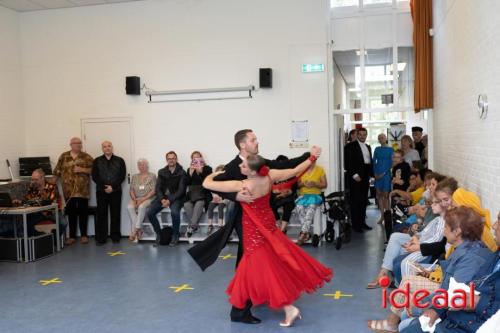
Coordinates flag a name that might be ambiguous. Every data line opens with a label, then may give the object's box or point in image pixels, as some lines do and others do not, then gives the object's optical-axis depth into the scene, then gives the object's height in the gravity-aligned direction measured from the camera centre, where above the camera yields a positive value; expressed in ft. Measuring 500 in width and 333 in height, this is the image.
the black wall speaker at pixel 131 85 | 28.55 +3.40
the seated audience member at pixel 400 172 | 24.73 -1.63
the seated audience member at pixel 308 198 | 24.91 -2.75
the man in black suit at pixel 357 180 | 28.63 -2.26
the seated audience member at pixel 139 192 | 27.78 -2.51
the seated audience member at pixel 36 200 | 25.13 -2.55
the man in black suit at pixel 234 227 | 14.65 -2.52
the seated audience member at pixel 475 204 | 11.85 -1.66
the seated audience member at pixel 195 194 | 26.72 -2.58
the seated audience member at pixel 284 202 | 25.30 -2.97
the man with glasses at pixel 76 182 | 28.50 -1.93
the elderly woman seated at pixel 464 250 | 9.10 -2.10
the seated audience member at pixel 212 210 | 26.55 -3.44
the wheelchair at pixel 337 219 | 24.52 -3.84
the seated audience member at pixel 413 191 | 21.48 -2.28
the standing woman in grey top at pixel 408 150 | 27.66 -0.62
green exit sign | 26.22 +3.76
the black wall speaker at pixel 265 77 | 26.76 +3.40
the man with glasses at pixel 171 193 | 26.84 -2.53
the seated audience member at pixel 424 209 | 16.62 -2.42
